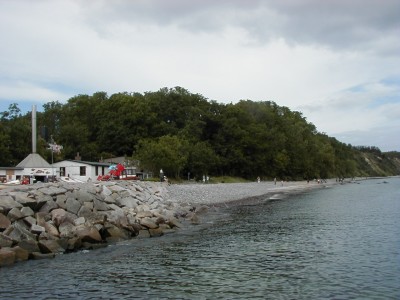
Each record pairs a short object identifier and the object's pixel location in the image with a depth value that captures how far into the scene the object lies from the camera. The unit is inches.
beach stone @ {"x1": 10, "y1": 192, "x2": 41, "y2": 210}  946.1
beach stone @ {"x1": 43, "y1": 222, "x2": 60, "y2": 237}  874.1
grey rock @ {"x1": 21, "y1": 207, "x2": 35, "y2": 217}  898.4
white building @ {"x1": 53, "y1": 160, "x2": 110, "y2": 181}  2350.4
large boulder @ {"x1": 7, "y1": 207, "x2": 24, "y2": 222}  866.8
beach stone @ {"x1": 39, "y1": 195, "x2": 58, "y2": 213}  968.3
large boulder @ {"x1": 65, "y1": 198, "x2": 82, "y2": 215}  999.4
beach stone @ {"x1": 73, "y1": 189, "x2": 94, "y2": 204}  1071.4
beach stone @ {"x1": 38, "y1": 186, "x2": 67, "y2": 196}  1036.5
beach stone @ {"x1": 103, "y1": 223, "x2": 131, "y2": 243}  934.9
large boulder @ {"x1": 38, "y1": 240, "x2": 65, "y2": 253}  788.1
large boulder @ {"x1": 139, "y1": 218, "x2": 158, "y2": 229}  1057.9
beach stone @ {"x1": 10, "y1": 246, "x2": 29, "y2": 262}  737.0
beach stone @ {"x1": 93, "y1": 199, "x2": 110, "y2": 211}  1072.8
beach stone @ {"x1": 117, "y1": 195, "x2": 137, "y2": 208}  1221.8
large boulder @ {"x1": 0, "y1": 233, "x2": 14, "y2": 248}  768.3
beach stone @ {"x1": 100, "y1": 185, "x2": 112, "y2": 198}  1203.0
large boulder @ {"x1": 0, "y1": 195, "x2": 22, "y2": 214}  882.8
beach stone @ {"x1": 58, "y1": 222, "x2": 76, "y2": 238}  880.3
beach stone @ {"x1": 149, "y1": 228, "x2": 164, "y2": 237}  1019.4
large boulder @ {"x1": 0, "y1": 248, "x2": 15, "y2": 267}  704.4
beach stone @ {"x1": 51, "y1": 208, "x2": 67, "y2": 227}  917.2
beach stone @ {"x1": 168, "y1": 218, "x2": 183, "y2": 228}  1122.0
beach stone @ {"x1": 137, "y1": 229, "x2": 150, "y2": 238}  1005.4
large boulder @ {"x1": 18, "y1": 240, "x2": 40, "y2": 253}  772.6
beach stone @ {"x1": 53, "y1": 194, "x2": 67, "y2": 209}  1002.5
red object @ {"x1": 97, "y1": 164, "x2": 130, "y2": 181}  2047.7
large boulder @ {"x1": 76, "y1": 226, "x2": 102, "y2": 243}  874.8
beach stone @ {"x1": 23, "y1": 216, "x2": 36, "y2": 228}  874.8
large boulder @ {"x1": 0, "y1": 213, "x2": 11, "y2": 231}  830.6
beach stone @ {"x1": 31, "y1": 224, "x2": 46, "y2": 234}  847.9
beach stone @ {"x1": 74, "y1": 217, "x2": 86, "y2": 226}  940.7
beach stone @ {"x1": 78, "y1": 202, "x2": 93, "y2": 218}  1000.3
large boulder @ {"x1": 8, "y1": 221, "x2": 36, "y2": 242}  792.3
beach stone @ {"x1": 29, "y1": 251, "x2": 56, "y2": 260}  758.5
